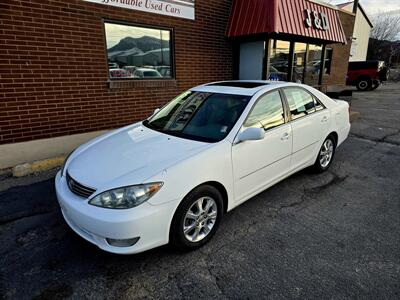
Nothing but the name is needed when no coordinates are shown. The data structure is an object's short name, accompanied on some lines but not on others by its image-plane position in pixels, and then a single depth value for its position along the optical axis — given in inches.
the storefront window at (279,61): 326.0
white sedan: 89.4
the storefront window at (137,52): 224.1
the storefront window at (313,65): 387.6
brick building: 182.9
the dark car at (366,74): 783.1
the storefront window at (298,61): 354.9
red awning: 259.3
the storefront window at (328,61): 506.8
